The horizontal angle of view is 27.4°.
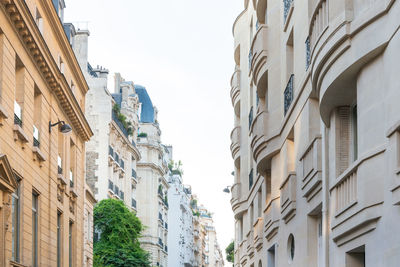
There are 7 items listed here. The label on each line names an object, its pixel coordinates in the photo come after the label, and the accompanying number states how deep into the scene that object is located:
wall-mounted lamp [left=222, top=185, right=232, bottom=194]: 48.58
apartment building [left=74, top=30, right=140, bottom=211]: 60.09
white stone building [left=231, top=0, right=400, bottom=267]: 11.92
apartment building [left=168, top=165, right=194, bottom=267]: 106.79
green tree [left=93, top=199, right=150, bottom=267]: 59.50
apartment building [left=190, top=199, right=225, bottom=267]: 136.50
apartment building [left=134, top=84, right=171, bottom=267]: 82.50
